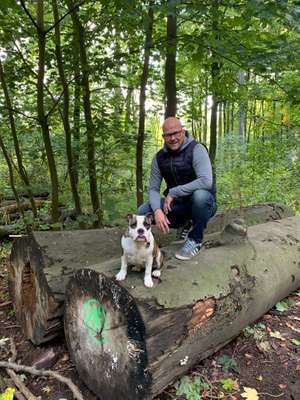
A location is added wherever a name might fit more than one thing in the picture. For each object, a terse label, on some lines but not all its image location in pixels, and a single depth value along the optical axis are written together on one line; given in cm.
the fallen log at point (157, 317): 243
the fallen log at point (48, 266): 326
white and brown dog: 256
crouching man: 339
